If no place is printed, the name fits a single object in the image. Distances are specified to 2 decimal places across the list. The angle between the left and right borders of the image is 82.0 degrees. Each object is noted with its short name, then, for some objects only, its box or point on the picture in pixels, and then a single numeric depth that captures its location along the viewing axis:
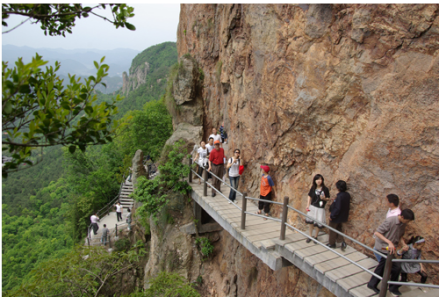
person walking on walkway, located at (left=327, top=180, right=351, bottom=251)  4.94
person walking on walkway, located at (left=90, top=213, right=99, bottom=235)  16.70
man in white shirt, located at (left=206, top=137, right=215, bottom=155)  9.45
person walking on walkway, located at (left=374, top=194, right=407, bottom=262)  4.12
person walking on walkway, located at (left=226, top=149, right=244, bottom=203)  7.57
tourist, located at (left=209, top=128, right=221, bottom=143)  9.77
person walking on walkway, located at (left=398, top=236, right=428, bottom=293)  3.78
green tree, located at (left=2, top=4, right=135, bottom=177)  2.35
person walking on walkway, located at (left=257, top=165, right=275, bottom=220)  6.48
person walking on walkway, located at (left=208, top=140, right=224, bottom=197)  8.05
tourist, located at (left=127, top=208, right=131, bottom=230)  17.16
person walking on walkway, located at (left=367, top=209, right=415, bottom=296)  3.76
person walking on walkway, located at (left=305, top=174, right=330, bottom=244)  5.12
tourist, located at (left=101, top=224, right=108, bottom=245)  15.72
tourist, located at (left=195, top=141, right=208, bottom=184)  8.98
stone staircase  20.77
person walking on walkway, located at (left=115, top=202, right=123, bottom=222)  18.33
